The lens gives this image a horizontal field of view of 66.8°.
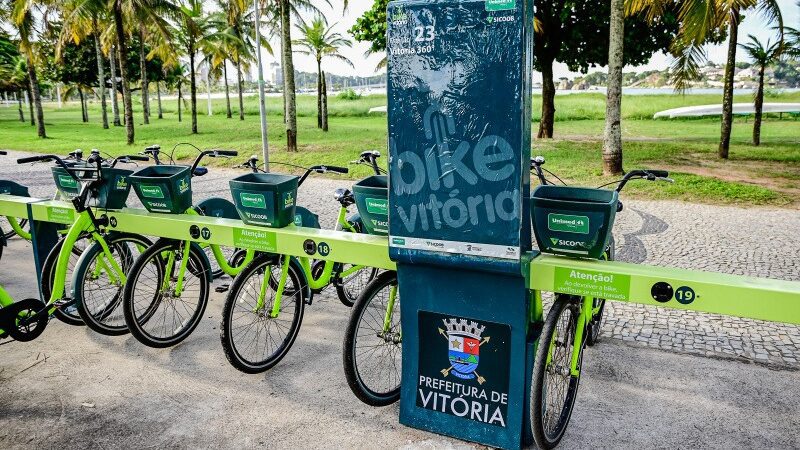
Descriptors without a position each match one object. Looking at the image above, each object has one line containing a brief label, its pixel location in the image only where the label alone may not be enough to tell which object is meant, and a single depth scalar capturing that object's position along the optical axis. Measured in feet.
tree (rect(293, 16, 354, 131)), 85.10
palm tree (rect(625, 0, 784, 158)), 33.35
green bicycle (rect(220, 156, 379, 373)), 12.08
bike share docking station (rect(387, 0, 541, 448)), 8.24
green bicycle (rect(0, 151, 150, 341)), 12.75
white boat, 109.81
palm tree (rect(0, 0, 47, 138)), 67.31
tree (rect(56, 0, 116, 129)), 61.16
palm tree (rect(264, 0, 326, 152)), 51.39
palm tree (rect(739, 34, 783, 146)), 57.13
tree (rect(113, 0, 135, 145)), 61.05
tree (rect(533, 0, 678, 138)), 49.37
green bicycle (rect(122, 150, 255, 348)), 12.98
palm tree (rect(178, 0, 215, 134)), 84.33
